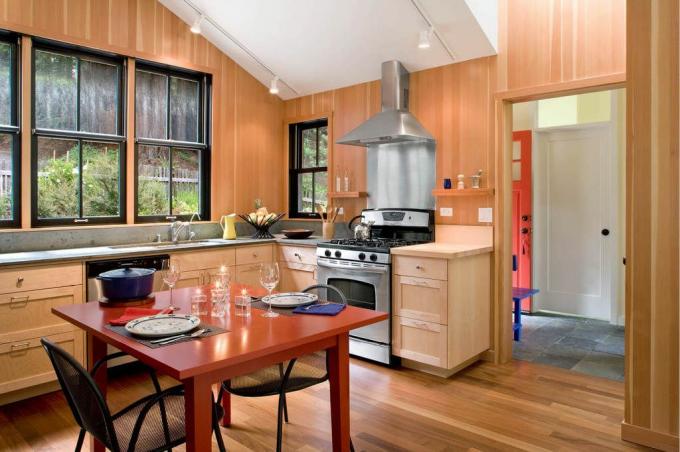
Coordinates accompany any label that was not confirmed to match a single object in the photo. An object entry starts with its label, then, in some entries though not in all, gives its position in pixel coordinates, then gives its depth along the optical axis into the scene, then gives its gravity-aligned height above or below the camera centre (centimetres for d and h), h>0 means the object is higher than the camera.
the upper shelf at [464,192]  385 +26
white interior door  527 +3
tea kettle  441 -6
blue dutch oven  223 -27
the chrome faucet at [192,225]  461 +1
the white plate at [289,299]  220 -35
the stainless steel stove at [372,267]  378 -34
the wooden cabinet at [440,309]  347 -63
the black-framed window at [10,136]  364 +69
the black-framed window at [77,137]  382 +73
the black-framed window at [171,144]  441 +78
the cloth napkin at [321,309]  208 -37
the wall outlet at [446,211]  415 +11
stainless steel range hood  401 +90
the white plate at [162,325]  173 -37
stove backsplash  429 +46
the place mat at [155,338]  167 -39
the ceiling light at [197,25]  419 +175
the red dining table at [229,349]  151 -41
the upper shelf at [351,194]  470 +30
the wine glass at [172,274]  229 -23
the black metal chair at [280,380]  217 -73
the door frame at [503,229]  383 -4
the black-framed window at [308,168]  529 +63
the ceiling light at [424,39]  360 +139
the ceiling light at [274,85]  489 +147
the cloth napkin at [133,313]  191 -37
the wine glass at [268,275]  219 -22
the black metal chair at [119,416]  156 -69
